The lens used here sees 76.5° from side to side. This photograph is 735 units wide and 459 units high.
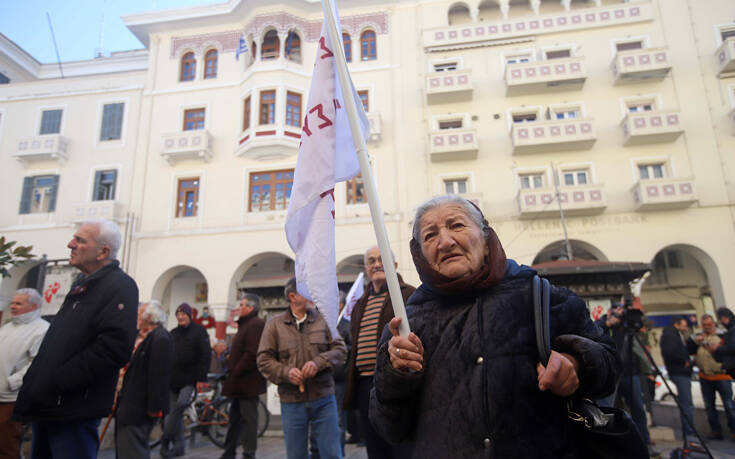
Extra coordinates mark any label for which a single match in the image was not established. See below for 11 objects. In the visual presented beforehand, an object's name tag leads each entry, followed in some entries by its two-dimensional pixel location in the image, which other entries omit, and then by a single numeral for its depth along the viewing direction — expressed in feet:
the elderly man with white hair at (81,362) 9.00
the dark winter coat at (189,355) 20.57
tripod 16.63
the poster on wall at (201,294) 65.67
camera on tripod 17.58
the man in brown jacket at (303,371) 12.05
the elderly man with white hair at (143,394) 12.37
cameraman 17.62
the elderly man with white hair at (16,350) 12.91
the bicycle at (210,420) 23.61
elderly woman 4.87
